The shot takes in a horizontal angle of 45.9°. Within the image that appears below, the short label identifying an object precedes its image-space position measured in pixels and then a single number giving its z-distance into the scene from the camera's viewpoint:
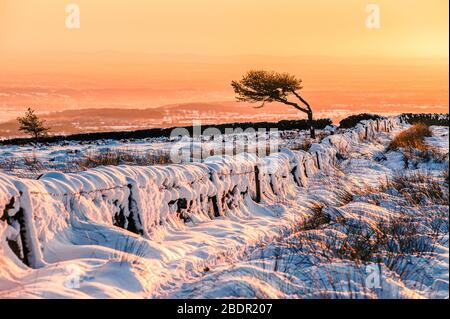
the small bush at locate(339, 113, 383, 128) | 37.62
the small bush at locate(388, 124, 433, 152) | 18.21
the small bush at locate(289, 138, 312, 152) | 16.78
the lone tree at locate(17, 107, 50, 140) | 37.88
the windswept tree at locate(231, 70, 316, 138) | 34.47
